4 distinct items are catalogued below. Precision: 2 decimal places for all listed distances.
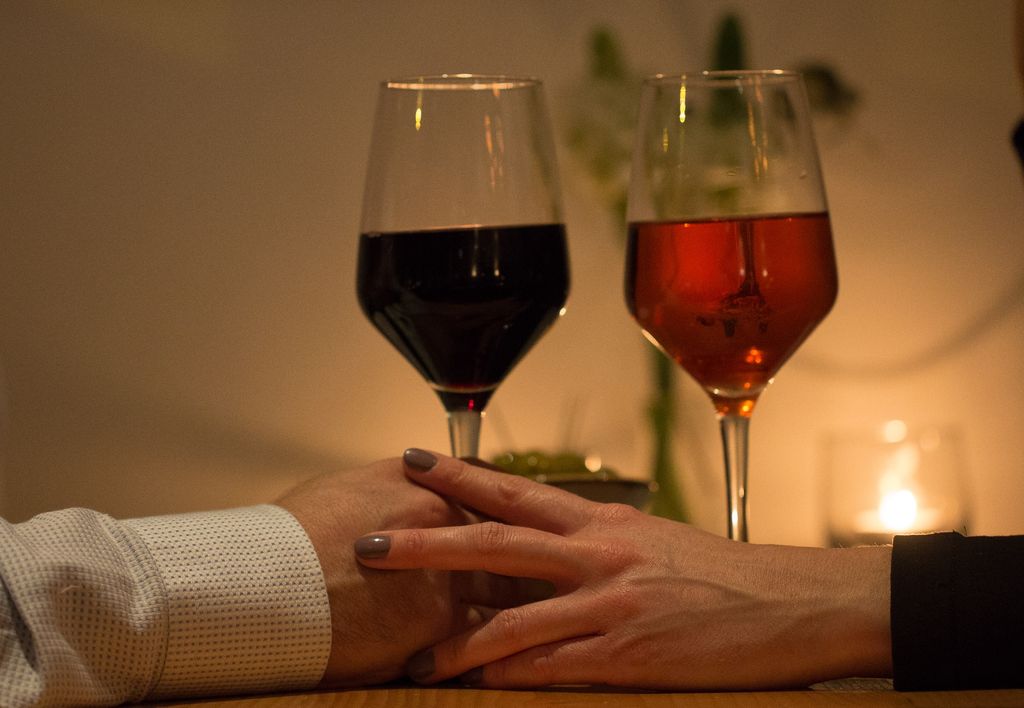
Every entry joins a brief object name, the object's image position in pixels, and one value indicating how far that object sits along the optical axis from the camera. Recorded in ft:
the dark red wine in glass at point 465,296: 2.70
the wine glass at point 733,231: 2.54
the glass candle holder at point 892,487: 6.75
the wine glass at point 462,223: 2.67
